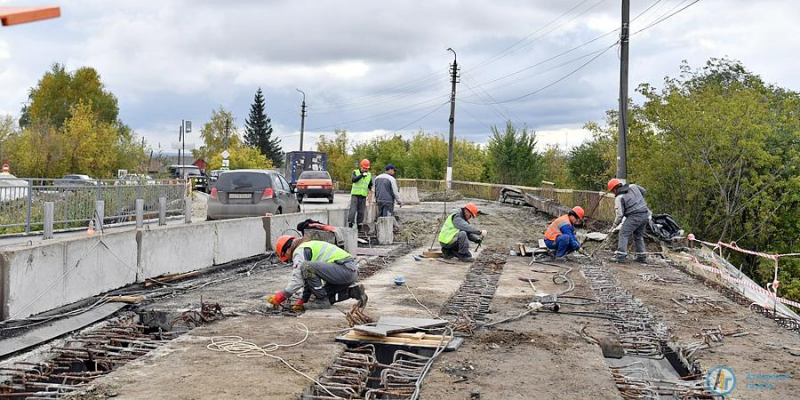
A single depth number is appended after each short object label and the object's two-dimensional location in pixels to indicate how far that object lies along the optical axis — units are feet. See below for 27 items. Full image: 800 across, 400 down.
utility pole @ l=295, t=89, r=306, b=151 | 213.40
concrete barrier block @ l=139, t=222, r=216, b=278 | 34.35
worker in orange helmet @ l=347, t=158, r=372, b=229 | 56.34
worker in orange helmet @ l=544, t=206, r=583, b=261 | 48.24
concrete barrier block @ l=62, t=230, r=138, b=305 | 28.30
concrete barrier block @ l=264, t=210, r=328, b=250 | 48.24
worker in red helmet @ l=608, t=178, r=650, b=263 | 49.19
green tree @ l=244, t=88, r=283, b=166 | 320.91
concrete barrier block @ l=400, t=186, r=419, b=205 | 114.42
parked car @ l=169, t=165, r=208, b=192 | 147.02
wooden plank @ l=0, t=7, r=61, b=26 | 10.11
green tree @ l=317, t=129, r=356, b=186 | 238.48
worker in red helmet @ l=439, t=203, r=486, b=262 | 46.96
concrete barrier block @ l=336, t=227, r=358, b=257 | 46.69
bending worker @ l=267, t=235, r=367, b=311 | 26.96
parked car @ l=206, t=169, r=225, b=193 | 137.49
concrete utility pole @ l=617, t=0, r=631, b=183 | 62.59
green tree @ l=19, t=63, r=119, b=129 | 211.82
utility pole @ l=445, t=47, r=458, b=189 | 135.85
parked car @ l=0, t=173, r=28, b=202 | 45.57
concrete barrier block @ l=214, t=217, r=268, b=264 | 41.91
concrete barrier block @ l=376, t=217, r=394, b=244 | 59.26
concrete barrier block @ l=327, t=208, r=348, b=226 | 57.22
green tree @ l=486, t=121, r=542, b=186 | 150.30
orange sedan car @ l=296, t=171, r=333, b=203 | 113.09
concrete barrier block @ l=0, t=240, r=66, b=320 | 24.67
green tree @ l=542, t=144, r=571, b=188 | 165.62
